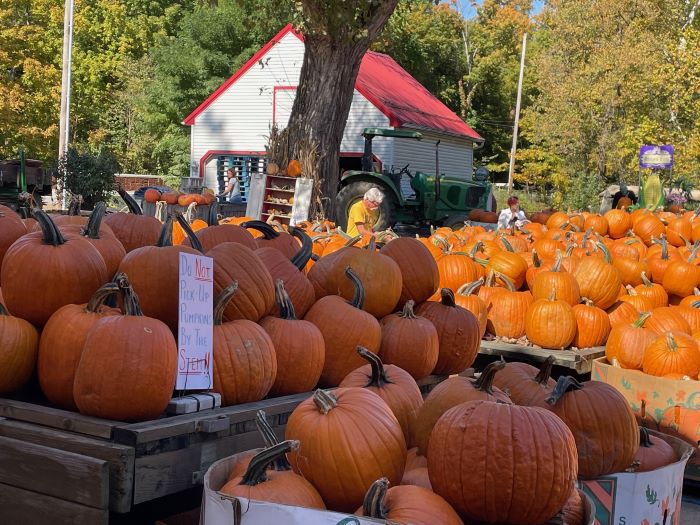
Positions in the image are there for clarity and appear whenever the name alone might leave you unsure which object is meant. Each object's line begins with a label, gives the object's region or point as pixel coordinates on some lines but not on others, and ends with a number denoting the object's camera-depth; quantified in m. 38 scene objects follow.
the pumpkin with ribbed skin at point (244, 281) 3.29
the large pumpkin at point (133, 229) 3.85
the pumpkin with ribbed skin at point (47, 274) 3.03
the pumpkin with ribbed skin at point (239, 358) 3.04
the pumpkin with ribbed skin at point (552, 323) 6.00
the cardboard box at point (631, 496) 2.99
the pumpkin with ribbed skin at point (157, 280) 3.09
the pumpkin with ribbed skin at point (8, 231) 3.45
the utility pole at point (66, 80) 25.94
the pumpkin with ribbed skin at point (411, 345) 3.88
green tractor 16.00
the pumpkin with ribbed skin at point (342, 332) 3.63
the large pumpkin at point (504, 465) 2.36
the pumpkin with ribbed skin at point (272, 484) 2.25
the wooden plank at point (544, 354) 5.82
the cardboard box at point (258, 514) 2.07
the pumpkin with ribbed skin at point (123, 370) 2.69
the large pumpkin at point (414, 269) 4.49
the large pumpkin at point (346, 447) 2.47
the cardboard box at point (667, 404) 4.85
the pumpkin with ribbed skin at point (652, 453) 3.31
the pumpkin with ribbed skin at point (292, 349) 3.35
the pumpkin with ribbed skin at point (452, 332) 4.24
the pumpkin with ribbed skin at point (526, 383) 3.30
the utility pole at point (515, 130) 38.70
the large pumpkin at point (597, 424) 3.04
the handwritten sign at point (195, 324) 2.84
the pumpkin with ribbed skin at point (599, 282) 6.50
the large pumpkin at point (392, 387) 2.94
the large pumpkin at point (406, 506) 2.12
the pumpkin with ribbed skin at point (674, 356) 5.16
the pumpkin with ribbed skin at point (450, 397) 2.77
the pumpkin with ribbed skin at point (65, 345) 2.85
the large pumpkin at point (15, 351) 2.88
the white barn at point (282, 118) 27.97
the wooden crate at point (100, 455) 2.50
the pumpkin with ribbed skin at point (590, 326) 6.18
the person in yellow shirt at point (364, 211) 8.87
